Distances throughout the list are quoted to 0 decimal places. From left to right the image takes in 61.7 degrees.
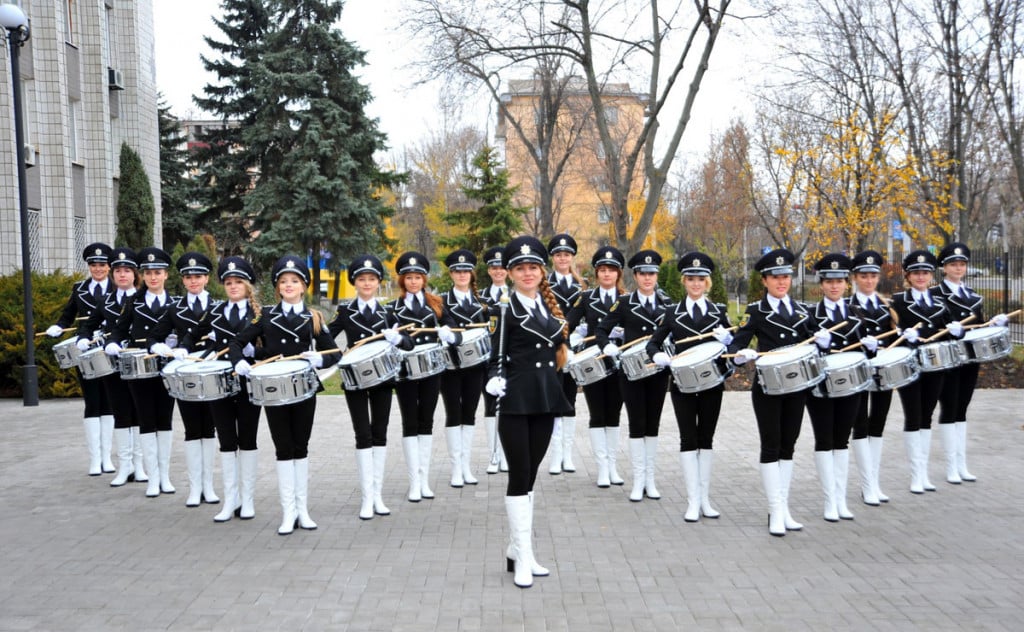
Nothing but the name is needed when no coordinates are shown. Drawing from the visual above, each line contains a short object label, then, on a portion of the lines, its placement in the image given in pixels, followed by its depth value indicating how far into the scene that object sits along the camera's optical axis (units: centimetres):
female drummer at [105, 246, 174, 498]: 851
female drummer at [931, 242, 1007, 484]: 867
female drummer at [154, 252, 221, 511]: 800
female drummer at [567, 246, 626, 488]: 875
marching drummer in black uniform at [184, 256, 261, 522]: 757
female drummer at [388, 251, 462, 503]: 821
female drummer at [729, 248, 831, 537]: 709
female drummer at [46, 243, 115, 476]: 937
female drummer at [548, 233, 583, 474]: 944
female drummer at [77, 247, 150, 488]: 902
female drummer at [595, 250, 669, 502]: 812
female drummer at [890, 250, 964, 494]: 841
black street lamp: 1428
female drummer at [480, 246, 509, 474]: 948
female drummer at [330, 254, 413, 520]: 778
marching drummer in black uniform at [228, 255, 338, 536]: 729
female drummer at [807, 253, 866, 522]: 733
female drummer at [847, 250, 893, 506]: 792
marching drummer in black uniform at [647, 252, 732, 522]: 745
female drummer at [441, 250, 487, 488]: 887
